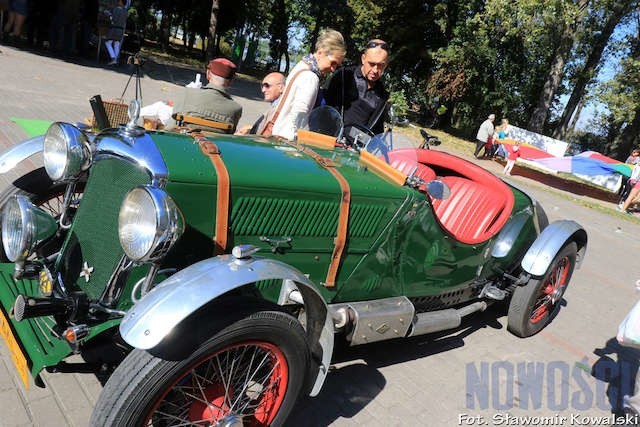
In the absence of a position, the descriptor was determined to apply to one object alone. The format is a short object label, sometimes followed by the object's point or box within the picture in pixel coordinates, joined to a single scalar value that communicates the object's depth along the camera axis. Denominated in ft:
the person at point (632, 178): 45.96
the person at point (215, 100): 12.55
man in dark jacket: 13.89
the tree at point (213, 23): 63.10
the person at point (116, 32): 45.57
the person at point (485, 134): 56.08
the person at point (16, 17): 41.60
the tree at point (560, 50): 55.88
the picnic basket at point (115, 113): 17.26
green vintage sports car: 5.98
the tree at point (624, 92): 65.62
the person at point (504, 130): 59.82
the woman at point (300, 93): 11.18
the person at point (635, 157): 52.02
